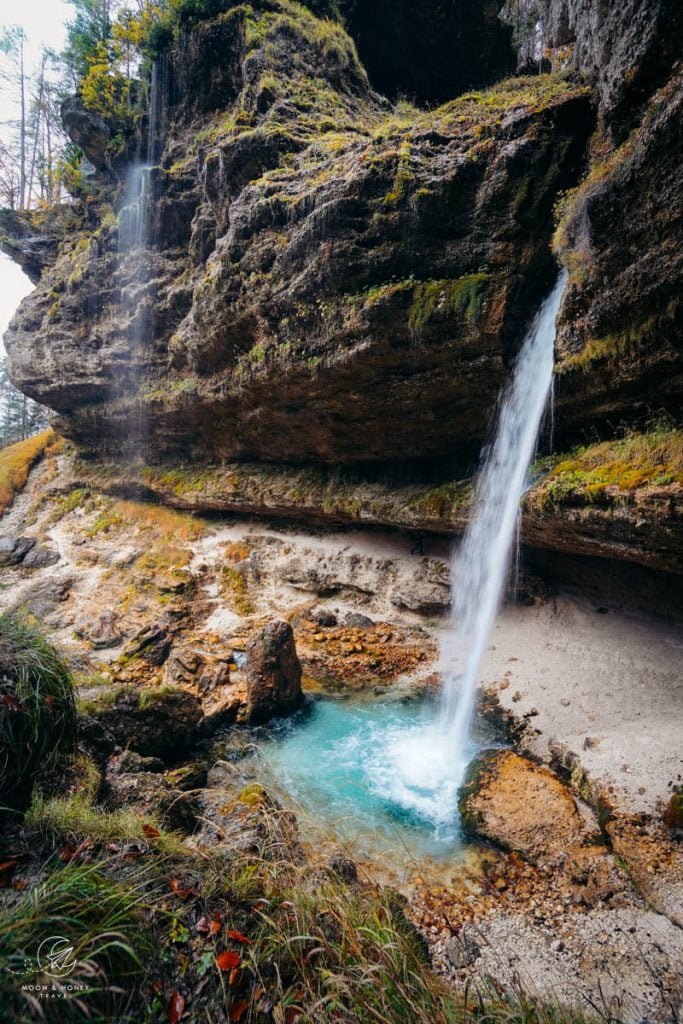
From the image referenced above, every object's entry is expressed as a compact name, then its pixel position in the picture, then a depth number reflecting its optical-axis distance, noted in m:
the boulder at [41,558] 12.84
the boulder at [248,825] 3.22
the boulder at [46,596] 10.59
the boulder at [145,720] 5.78
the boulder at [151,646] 8.88
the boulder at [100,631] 9.30
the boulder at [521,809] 4.85
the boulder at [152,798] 4.41
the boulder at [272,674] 7.55
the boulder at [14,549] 12.98
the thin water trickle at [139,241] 12.95
